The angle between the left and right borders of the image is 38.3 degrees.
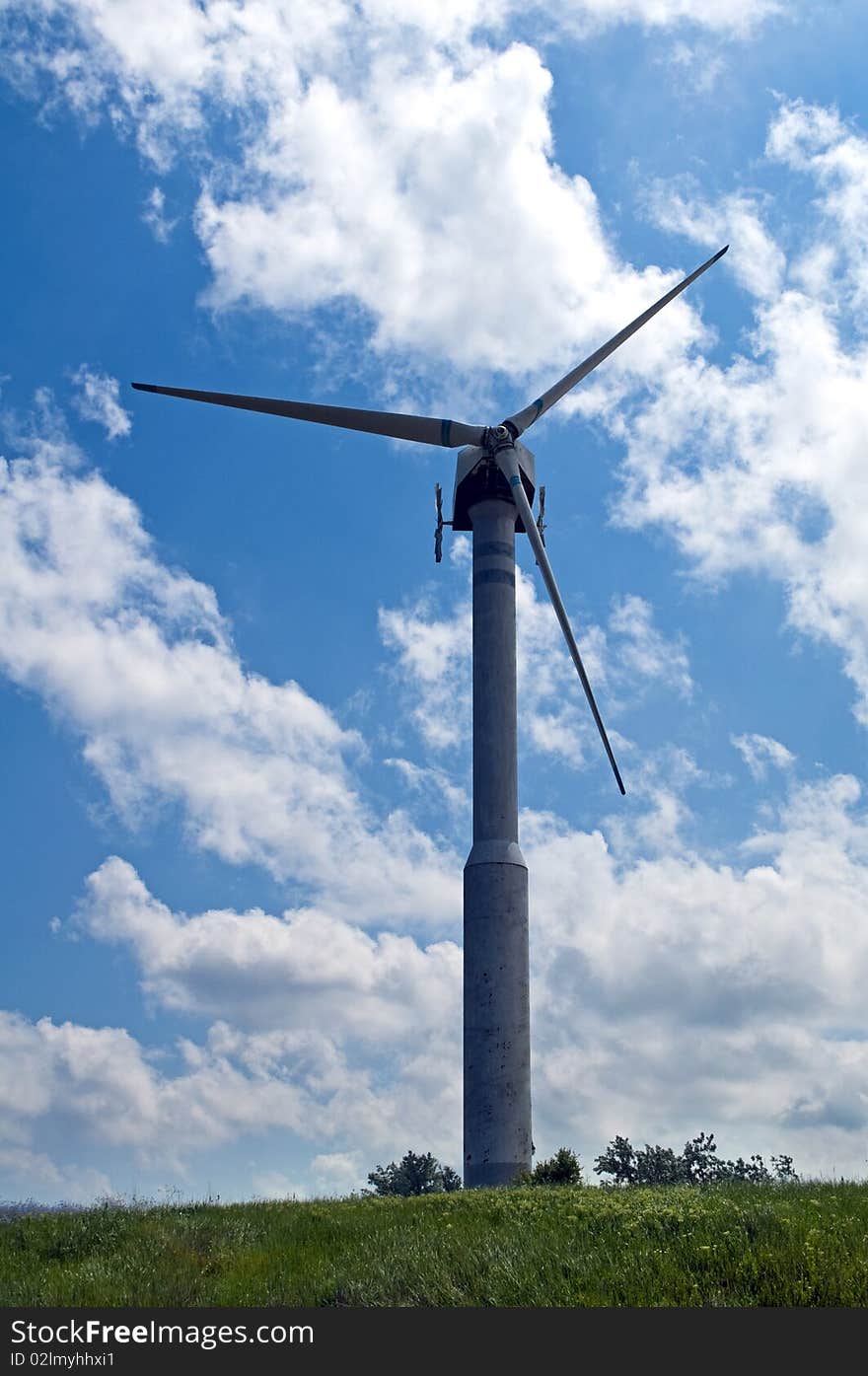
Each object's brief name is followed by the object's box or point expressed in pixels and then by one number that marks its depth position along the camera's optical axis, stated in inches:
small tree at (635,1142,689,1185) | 1812.3
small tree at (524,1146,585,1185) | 1344.7
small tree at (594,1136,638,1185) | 1812.3
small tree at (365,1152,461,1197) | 1989.4
